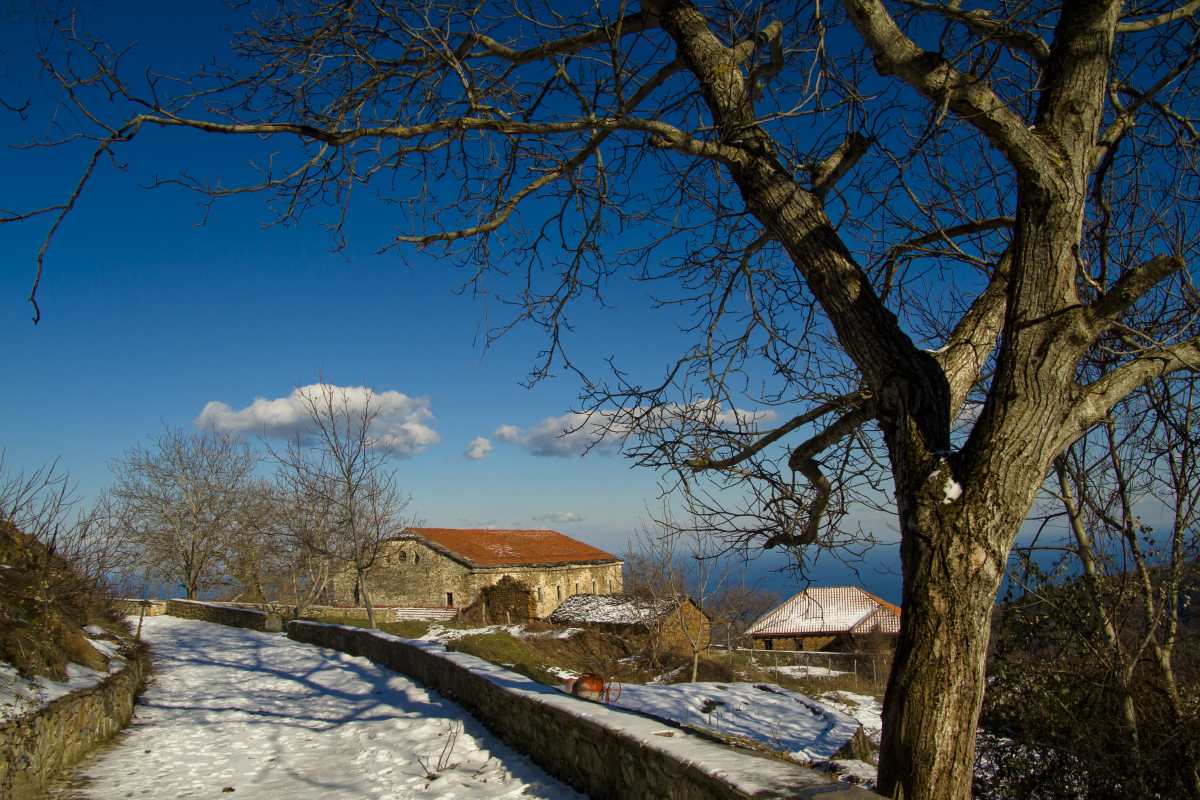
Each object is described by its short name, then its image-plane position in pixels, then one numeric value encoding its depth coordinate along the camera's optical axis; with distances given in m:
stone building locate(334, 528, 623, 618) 35.59
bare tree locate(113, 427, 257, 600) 32.66
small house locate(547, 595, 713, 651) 23.92
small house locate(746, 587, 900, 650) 39.59
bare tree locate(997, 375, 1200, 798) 5.08
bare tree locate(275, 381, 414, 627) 20.56
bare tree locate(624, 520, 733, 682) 23.22
